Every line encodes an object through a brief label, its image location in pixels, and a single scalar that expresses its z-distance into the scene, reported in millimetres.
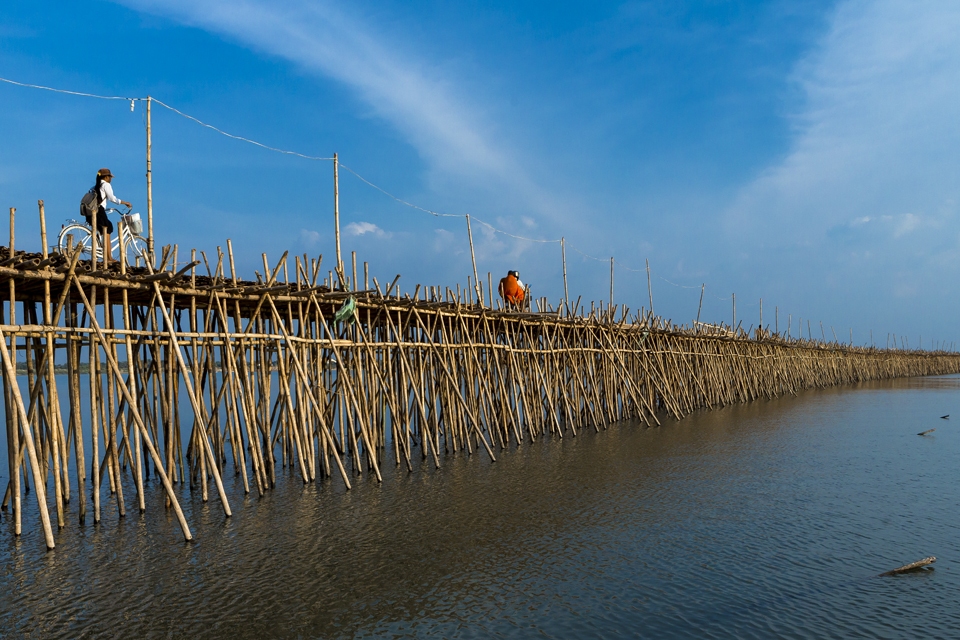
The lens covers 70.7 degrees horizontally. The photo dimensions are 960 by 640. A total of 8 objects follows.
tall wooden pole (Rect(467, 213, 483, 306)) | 17527
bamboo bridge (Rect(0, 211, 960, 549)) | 9562
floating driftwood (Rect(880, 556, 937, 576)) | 7923
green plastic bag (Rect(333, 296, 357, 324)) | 13523
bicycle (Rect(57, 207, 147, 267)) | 10773
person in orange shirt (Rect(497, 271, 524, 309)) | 20328
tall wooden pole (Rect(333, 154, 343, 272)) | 15144
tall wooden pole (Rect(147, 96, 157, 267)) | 11039
